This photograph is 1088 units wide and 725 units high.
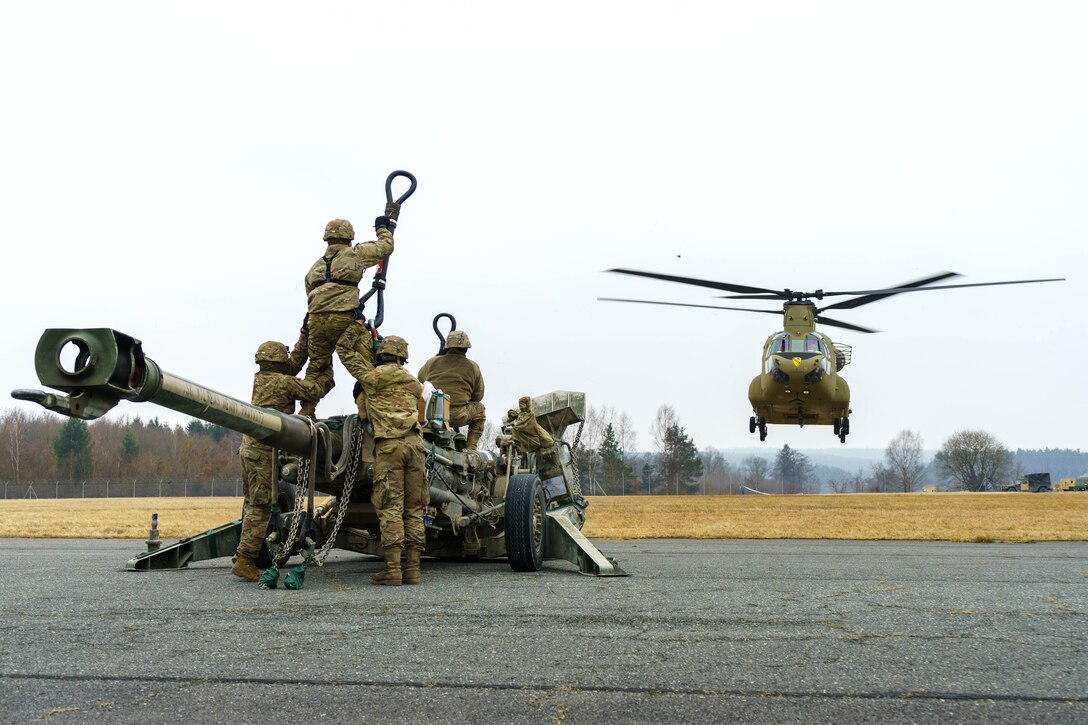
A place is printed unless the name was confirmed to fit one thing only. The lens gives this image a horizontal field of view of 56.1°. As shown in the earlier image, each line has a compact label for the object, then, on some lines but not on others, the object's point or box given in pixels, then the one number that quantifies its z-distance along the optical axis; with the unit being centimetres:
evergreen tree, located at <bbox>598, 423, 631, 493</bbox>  8188
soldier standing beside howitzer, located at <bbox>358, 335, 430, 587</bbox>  902
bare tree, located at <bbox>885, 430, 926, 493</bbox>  13298
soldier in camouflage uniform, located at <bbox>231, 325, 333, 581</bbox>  925
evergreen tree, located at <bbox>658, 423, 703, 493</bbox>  8919
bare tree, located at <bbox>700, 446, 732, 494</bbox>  11761
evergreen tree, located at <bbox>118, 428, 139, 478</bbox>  9144
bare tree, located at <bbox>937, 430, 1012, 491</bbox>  10700
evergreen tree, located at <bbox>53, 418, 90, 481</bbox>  8625
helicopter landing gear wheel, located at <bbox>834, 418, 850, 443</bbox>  3116
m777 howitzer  825
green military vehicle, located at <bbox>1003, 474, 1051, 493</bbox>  8150
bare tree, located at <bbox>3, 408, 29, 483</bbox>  8831
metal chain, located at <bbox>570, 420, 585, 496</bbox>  1265
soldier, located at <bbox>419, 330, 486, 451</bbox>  1235
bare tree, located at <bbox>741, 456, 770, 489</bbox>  14374
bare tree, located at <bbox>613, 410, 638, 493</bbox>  9411
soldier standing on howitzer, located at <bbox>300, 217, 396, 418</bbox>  949
